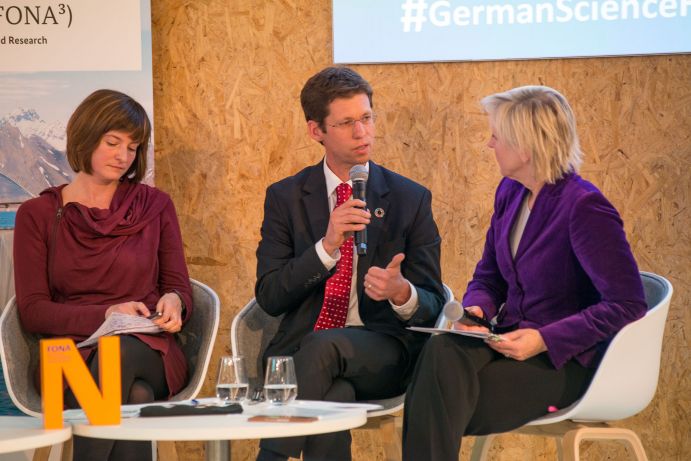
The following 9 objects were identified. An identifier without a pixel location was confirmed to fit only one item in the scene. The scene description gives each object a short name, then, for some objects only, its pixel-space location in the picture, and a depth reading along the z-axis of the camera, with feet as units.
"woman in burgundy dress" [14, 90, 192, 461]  20.93
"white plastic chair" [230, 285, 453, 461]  21.09
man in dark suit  19.13
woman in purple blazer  17.12
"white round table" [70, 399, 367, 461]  12.25
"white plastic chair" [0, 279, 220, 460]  20.17
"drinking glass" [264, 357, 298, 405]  14.88
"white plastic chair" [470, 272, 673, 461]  17.28
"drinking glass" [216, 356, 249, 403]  15.39
